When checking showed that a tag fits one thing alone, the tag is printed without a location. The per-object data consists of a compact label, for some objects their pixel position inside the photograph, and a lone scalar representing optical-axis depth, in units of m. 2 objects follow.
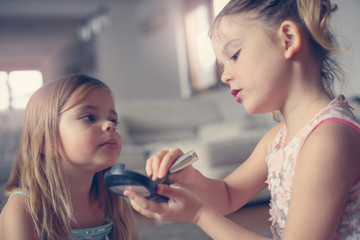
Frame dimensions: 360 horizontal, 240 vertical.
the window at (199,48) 2.97
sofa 1.42
